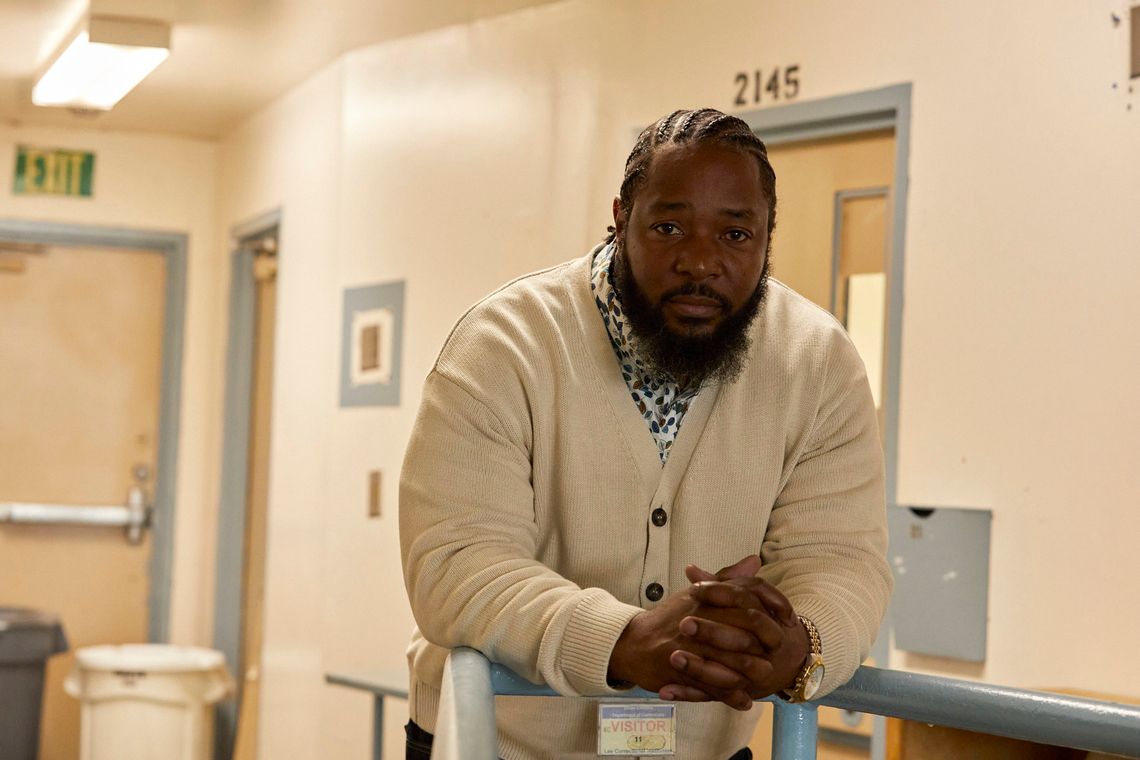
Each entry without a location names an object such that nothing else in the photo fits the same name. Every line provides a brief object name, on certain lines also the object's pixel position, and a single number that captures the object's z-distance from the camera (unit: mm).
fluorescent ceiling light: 4281
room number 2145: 3137
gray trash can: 5094
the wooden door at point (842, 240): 3033
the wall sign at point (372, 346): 4355
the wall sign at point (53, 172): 5781
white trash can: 5020
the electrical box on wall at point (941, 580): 2676
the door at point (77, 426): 5742
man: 1437
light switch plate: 4367
